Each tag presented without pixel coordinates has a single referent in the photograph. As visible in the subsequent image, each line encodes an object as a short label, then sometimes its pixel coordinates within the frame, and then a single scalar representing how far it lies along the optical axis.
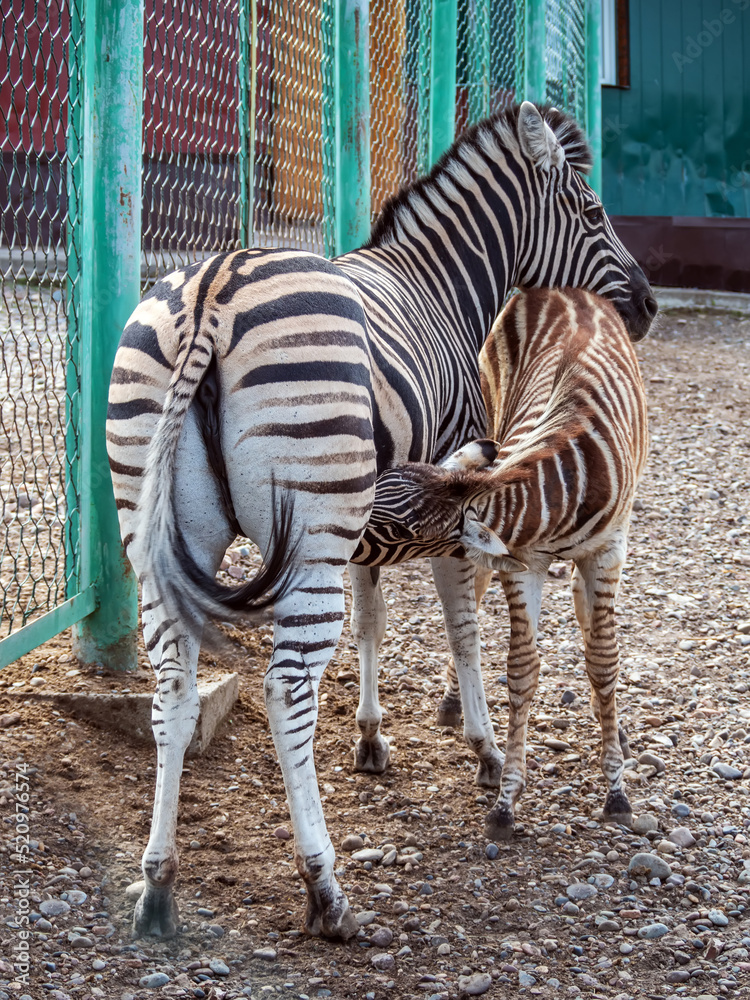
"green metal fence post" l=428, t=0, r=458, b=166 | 6.86
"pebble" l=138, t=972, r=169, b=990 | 2.71
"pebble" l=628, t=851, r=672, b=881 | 3.46
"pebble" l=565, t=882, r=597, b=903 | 3.32
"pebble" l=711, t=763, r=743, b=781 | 4.14
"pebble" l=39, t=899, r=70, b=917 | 2.94
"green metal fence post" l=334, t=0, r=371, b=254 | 5.45
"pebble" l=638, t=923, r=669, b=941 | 3.11
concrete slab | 3.87
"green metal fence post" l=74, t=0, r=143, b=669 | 3.82
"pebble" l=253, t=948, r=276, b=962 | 2.89
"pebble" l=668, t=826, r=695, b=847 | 3.66
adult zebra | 2.71
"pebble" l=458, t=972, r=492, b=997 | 2.80
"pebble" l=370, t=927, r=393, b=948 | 3.02
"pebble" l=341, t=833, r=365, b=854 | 3.58
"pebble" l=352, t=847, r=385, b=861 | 3.50
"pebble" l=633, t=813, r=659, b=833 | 3.74
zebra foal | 3.31
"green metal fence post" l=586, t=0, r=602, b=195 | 11.34
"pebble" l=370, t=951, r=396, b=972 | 2.91
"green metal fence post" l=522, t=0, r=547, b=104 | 8.85
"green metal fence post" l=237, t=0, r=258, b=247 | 4.57
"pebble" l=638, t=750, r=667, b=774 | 4.22
